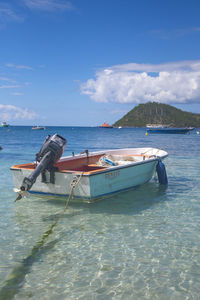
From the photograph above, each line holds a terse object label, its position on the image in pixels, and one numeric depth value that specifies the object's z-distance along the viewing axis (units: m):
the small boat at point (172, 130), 78.31
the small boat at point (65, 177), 7.55
